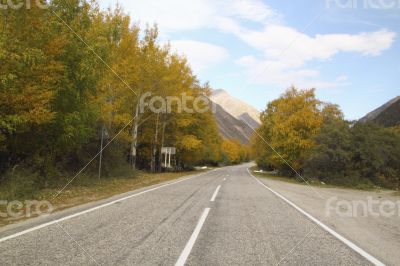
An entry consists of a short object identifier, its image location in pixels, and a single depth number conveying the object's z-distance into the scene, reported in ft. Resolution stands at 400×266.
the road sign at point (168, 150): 115.90
